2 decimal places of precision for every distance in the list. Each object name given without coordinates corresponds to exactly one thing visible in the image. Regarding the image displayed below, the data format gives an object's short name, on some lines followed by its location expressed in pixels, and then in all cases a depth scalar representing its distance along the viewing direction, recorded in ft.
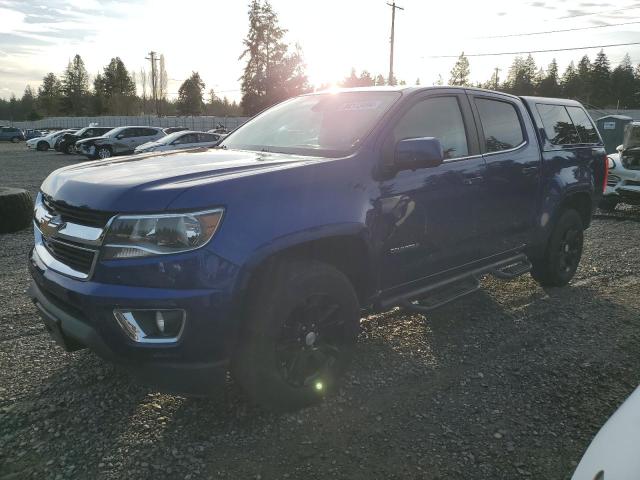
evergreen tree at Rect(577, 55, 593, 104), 254.88
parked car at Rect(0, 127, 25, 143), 151.94
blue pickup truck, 7.61
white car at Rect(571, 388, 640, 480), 4.45
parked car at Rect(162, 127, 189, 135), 94.22
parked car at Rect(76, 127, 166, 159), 76.07
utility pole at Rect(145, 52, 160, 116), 236.63
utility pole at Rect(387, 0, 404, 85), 125.18
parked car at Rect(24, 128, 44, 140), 171.61
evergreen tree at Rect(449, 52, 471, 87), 262.88
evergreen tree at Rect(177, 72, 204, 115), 253.85
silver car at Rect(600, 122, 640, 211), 31.60
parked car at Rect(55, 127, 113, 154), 94.58
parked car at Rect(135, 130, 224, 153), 57.47
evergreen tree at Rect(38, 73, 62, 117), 314.76
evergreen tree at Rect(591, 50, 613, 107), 268.60
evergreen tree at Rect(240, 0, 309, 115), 175.73
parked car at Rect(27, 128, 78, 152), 109.29
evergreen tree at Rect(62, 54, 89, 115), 296.92
